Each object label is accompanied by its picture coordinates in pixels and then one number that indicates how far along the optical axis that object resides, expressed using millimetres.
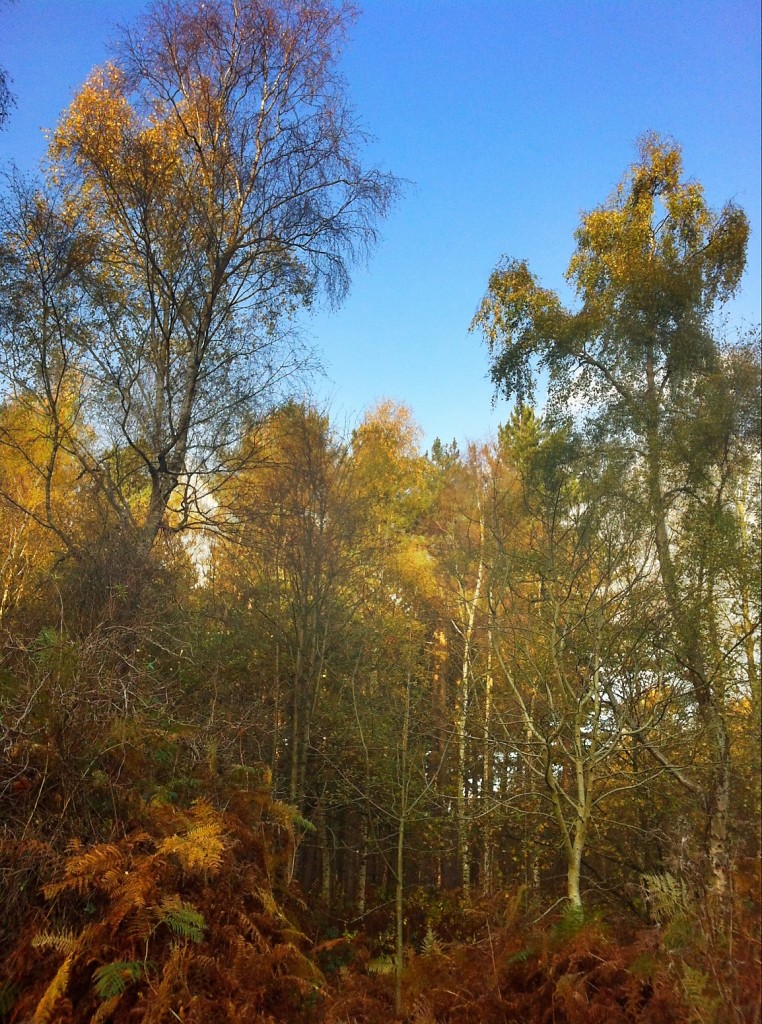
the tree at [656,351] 7059
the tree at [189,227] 8297
